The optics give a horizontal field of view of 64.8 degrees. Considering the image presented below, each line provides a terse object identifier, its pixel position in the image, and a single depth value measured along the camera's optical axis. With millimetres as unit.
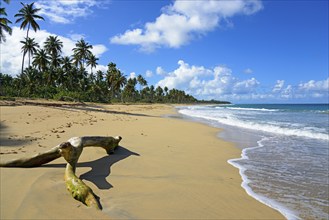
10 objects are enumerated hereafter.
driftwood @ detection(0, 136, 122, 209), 3934
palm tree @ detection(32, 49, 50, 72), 61656
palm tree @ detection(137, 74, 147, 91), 120875
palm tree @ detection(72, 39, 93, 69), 67850
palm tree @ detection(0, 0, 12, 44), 29411
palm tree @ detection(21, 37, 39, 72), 53972
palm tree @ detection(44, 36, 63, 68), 60547
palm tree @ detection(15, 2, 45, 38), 45438
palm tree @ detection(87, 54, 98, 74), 74750
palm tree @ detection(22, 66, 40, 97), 64869
